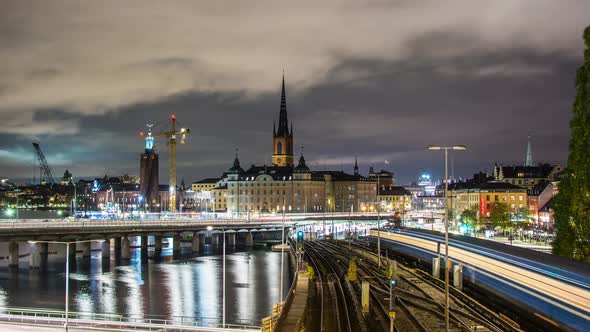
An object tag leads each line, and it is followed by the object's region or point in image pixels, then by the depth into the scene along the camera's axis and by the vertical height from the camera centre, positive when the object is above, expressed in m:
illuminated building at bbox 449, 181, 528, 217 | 183.50 +0.67
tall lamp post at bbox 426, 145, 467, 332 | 31.06 +2.54
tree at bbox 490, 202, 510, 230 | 124.69 -3.81
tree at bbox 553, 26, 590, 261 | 43.47 +1.60
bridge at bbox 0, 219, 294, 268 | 95.56 -5.60
